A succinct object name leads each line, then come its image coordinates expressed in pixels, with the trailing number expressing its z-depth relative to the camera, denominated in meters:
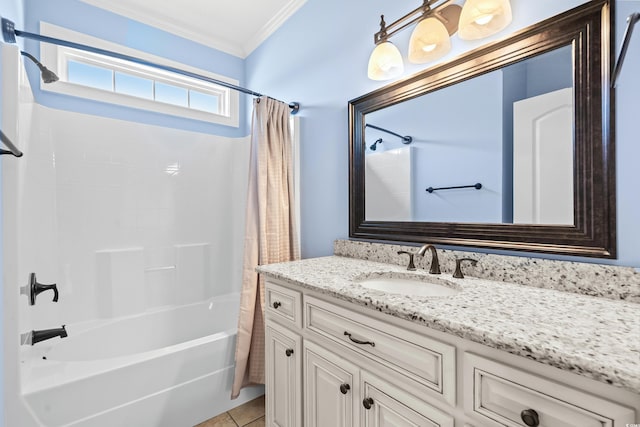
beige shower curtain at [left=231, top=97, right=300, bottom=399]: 1.81
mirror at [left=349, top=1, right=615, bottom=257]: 0.90
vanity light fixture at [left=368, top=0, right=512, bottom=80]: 1.06
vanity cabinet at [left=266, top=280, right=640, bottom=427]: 0.55
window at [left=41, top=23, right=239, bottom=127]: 2.07
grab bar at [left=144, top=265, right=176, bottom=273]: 2.24
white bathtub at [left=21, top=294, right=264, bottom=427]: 1.30
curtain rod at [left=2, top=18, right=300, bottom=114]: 1.28
